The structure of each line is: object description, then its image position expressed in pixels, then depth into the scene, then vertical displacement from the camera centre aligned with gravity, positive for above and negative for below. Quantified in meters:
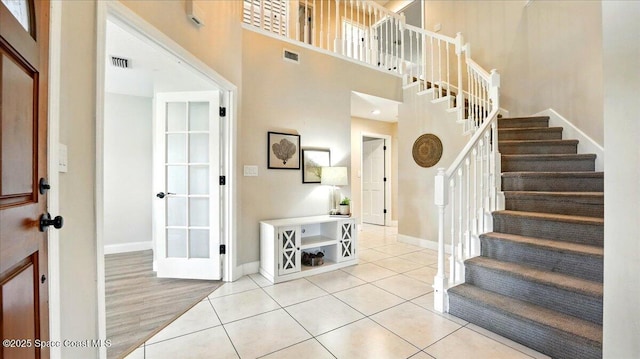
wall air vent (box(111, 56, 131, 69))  2.79 +1.25
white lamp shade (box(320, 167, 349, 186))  3.35 +0.02
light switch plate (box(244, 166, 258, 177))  3.01 +0.08
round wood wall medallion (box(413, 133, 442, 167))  3.95 +0.43
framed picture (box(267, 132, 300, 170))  3.16 +0.33
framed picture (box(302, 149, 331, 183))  3.44 +0.18
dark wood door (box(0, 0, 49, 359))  0.76 +0.01
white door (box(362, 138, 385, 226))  6.13 -0.08
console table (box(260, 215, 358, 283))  2.82 -0.77
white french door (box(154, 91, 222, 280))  2.89 -0.07
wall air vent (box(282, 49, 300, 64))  3.31 +1.55
